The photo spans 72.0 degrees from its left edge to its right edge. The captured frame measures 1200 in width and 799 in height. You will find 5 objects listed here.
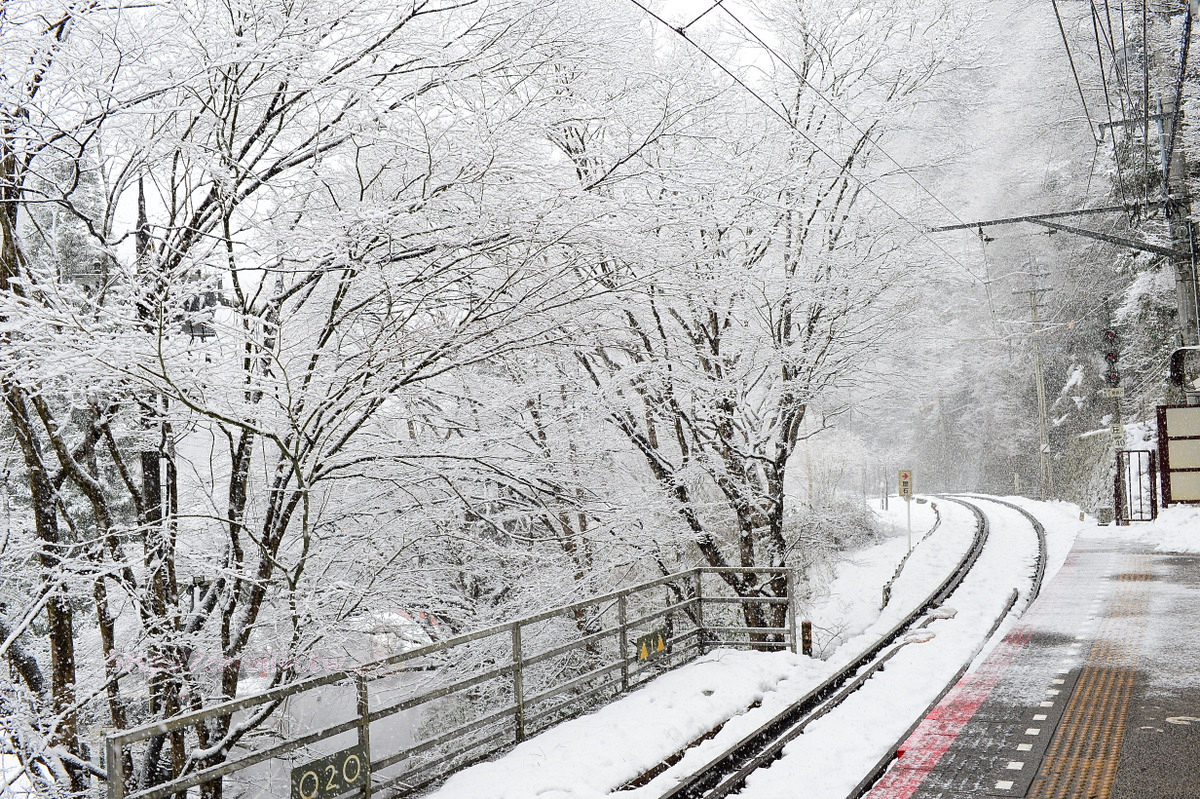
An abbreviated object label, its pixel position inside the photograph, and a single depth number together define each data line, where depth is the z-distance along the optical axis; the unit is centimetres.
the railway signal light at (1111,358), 2617
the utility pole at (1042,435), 3881
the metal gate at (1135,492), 2455
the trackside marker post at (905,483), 2597
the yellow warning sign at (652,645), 947
